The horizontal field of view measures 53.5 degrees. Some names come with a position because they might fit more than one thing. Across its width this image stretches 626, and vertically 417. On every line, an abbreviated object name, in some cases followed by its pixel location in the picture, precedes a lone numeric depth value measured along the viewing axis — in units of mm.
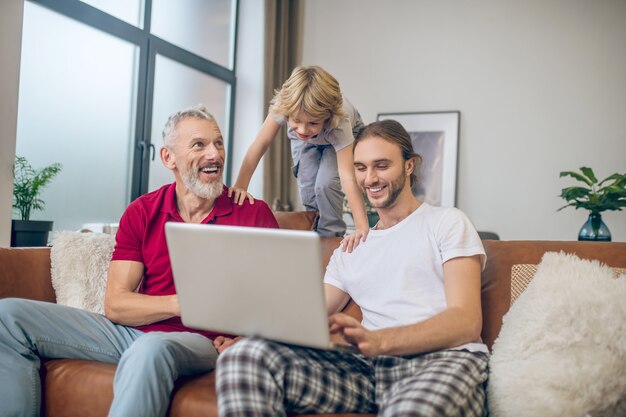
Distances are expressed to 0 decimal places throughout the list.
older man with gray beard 1502
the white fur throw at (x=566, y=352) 1331
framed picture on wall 4773
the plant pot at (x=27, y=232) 2971
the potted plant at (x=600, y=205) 3359
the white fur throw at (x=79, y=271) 2113
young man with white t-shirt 1293
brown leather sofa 1545
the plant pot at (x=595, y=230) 3404
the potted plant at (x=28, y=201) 2980
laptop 1161
